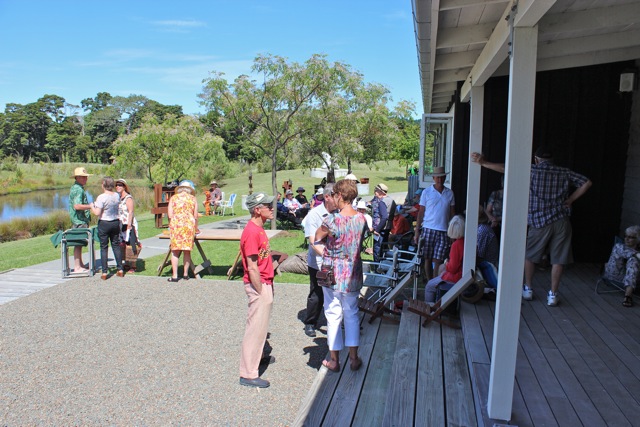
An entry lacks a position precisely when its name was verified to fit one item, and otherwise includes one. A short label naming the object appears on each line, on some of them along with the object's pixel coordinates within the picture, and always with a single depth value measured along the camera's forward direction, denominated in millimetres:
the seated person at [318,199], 10439
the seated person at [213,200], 18406
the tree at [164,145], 19156
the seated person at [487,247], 5703
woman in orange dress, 7891
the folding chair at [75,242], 8070
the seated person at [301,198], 14586
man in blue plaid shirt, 4691
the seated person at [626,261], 4766
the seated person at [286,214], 13636
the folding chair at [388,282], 5082
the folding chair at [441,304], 4445
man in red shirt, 4130
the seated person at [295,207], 13305
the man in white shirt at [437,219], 6242
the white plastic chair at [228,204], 18269
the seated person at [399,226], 8305
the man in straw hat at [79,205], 8047
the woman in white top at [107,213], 7781
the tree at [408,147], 37000
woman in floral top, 3879
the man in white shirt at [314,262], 4844
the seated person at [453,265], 5184
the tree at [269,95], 11742
